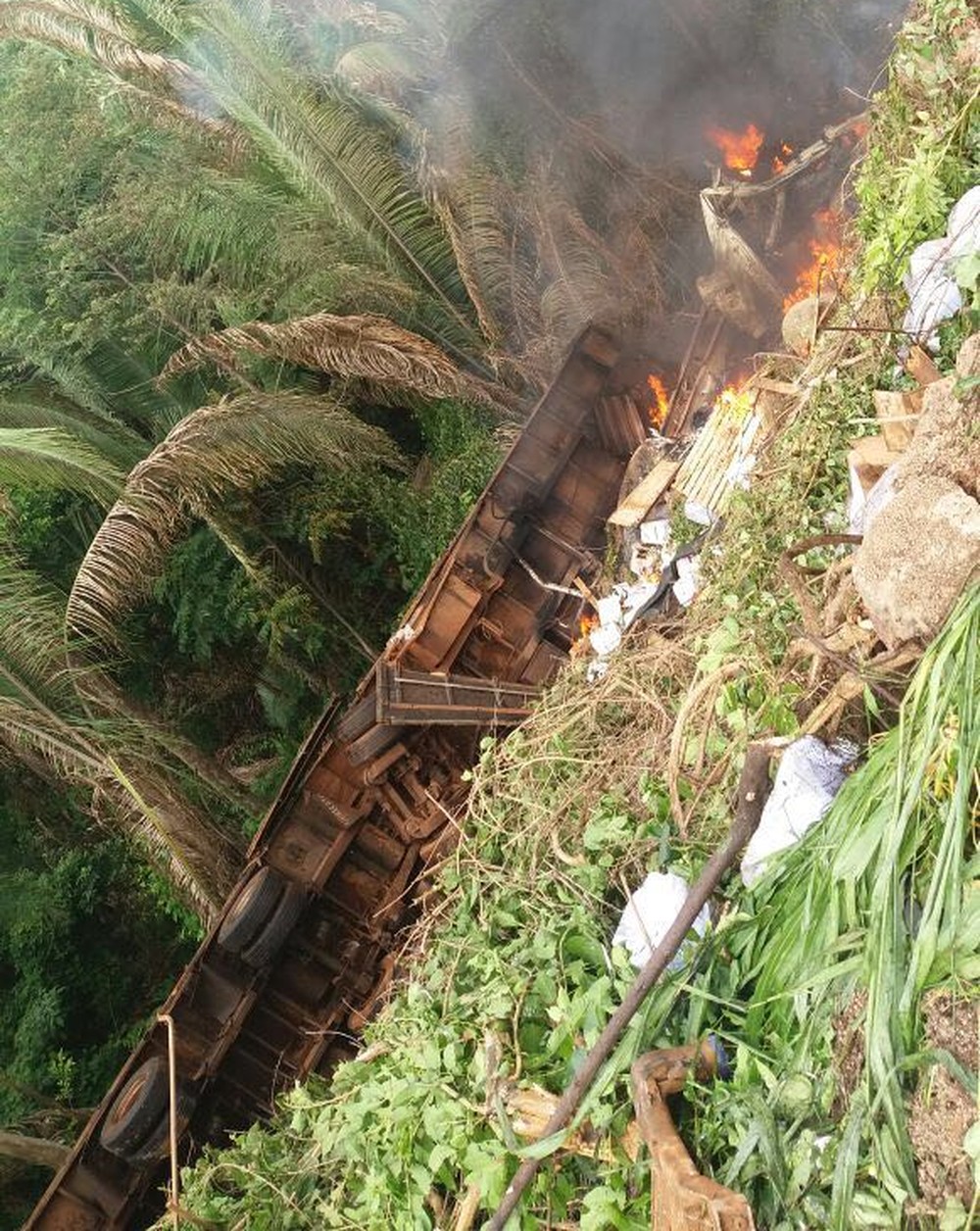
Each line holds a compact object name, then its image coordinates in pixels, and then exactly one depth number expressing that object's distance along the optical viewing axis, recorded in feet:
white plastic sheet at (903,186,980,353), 13.21
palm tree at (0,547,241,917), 24.23
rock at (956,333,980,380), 10.52
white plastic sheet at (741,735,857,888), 10.20
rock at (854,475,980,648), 9.42
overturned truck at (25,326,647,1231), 20.83
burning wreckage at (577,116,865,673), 21.37
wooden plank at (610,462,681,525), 24.49
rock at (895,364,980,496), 10.26
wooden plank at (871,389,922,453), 12.79
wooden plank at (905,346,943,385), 13.10
